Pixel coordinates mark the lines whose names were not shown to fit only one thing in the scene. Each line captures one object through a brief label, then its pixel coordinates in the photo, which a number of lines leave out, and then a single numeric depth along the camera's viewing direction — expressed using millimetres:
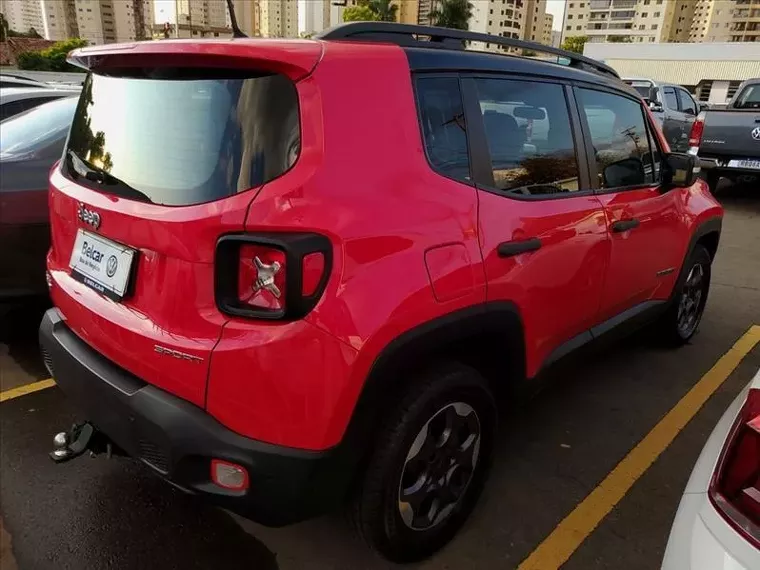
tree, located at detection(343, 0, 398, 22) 50500
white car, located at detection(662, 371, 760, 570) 1251
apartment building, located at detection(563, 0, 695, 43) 117062
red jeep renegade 1680
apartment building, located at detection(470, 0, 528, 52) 106438
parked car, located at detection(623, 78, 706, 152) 12719
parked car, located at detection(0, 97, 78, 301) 3453
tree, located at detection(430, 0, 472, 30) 48219
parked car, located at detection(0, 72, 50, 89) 7694
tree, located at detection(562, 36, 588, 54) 82469
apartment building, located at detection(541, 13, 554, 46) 144450
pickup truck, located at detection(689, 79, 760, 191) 9461
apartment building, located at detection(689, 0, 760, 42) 107438
